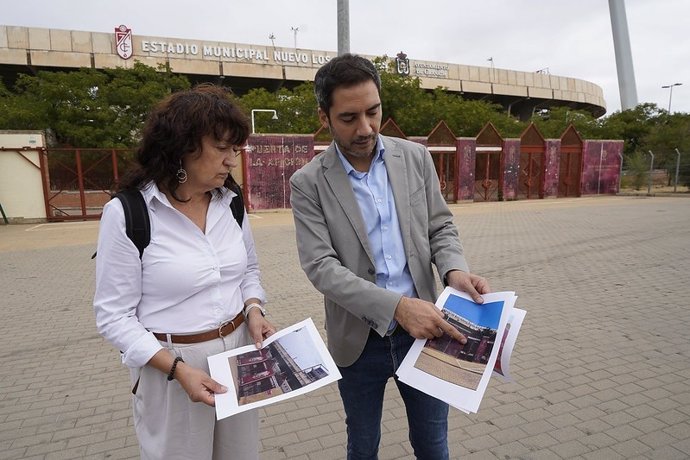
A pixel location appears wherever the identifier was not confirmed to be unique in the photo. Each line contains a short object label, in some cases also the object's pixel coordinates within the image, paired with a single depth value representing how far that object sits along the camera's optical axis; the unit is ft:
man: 5.66
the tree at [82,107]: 61.16
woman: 5.22
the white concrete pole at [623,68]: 151.33
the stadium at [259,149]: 47.67
